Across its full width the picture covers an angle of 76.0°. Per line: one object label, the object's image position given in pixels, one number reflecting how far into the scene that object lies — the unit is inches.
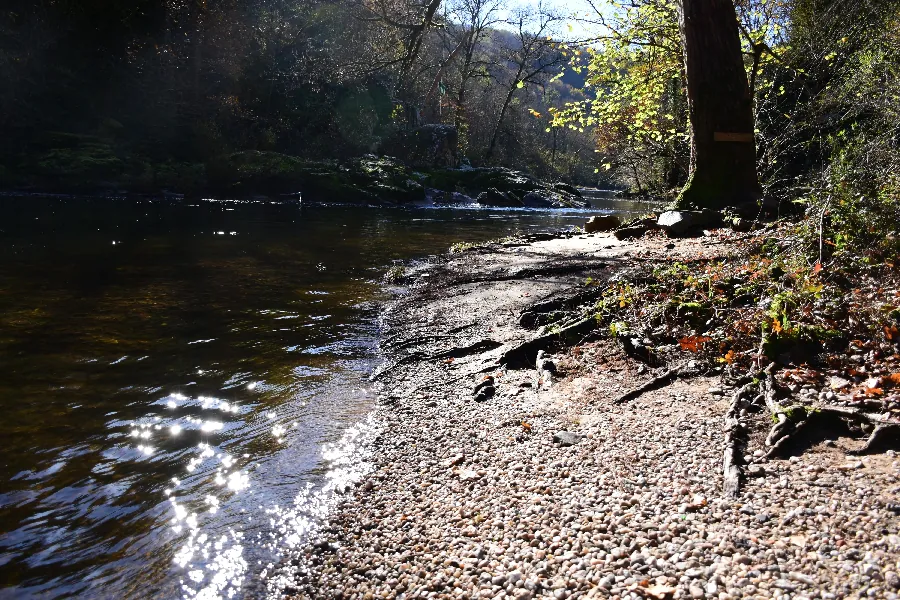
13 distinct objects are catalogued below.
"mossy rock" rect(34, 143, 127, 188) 1058.7
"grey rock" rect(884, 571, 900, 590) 82.7
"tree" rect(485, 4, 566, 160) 1836.9
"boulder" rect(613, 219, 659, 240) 480.7
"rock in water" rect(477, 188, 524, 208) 1338.6
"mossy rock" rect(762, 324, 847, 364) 161.6
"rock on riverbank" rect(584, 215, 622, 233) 560.7
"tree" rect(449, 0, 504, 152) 1705.2
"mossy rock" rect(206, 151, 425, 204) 1179.9
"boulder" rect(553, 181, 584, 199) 1561.6
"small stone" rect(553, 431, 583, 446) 155.9
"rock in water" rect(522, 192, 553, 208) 1353.3
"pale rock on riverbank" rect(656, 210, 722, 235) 425.4
